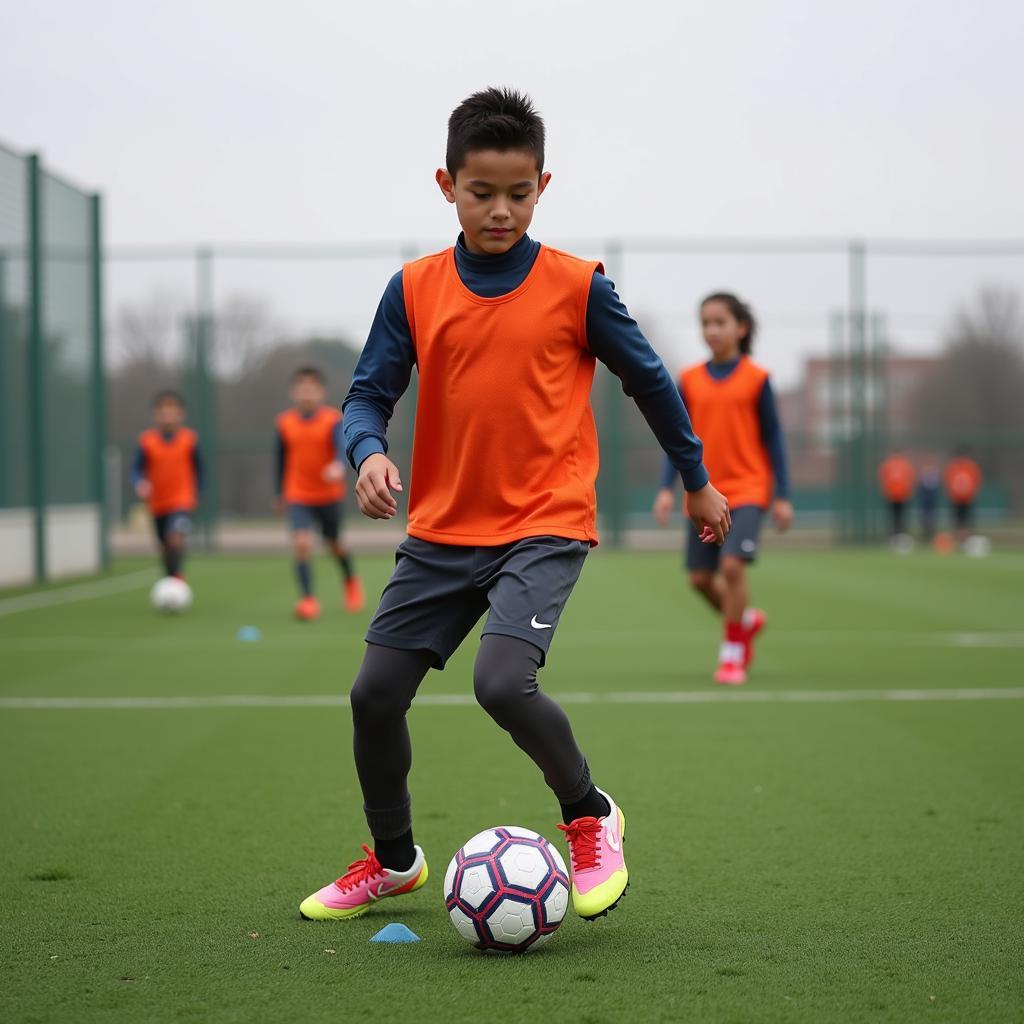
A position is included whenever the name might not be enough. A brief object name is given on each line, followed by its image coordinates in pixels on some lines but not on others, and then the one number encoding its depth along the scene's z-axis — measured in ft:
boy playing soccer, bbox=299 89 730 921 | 11.29
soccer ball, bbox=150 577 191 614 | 40.70
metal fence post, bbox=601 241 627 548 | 78.07
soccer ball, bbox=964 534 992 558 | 72.74
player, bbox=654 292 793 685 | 25.75
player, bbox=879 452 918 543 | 80.53
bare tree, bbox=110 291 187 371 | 77.15
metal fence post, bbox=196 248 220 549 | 78.18
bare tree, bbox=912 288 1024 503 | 83.30
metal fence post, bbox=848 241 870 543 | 80.84
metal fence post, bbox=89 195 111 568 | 59.93
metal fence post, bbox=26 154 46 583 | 52.70
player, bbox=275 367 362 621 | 39.65
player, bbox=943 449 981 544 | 83.35
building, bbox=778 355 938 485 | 81.76
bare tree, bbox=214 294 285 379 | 78.59
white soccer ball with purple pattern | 10.99
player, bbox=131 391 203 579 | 41.57
